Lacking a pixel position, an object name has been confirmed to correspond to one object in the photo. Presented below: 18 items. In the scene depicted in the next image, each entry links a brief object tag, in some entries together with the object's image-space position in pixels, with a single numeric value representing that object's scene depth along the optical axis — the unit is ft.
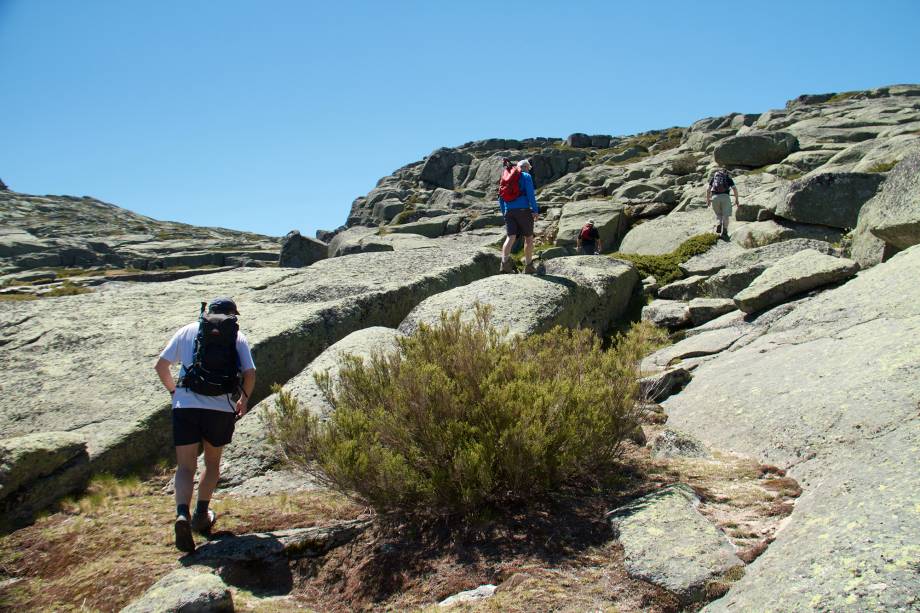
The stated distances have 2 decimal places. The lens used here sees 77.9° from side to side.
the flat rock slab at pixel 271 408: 23.02
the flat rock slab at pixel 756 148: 102.27
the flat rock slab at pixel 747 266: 39.34
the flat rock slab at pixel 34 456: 20.66
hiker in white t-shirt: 17.93
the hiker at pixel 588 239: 62.44
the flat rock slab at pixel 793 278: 29.58
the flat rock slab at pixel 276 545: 16.25
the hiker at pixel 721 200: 58.59
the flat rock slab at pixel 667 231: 62.95
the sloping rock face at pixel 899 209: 29.53
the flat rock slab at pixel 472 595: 12.69
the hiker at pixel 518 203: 35.17
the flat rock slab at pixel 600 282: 36.68
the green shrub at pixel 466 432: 15.11
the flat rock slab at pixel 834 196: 50.14
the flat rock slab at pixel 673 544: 11.63
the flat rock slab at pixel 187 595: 12.29
